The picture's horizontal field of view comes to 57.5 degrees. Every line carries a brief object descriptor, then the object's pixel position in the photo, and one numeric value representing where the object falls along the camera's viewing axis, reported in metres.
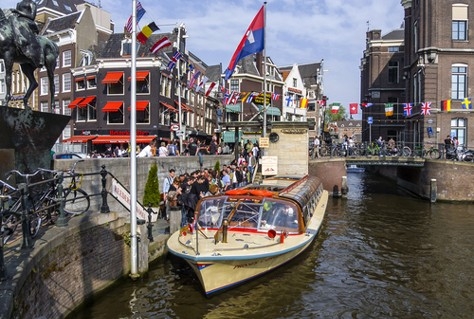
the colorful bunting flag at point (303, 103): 39.22
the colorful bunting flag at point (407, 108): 34.83
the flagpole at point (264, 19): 20.27
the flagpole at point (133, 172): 11.09
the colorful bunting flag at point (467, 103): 33.28
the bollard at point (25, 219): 6.91
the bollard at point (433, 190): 28.53
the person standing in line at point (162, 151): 22.73
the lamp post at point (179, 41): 42.27
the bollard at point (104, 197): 10.73
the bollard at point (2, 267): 5.83
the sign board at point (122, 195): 12.07
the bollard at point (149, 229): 12.78
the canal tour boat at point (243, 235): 10.18
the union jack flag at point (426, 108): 33.75
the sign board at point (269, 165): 23.89
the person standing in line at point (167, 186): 16.18
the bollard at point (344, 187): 30.40
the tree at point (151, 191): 17.67
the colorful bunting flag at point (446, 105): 33.75
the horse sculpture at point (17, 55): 9.77
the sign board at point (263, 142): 22.84
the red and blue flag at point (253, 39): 19.45
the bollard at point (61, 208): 8.73
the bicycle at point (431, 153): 31.09
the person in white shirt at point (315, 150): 32.55
